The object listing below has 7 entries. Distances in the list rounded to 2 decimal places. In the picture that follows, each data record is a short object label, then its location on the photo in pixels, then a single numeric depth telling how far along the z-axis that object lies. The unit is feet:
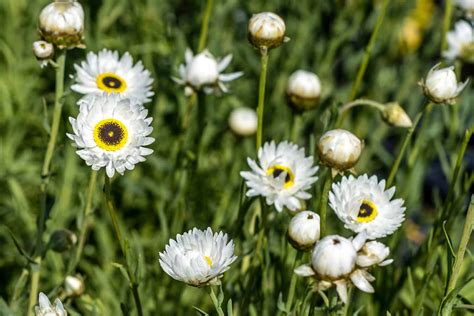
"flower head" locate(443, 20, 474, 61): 3.64
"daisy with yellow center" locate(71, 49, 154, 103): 3.16
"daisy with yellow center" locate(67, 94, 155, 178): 2.88
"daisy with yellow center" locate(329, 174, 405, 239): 2.88
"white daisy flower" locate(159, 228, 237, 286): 2.78
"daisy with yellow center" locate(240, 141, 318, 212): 3.01
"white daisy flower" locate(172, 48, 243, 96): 3.33
